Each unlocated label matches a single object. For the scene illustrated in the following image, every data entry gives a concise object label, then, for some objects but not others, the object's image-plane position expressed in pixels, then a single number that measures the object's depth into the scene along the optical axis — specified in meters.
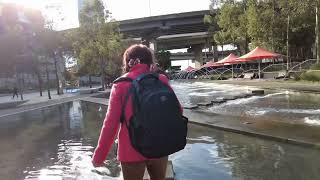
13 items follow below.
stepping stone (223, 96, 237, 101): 10.89
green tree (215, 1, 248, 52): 26.44
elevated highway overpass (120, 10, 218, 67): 45.80
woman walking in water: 1.98
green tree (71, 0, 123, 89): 25.80
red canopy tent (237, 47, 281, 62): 20.13
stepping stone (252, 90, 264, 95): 12.13
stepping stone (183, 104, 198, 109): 9.26
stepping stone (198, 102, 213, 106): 9.83
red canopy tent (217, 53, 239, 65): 24.29
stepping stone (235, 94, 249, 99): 11.64
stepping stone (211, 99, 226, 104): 10.30
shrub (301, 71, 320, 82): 15.31
